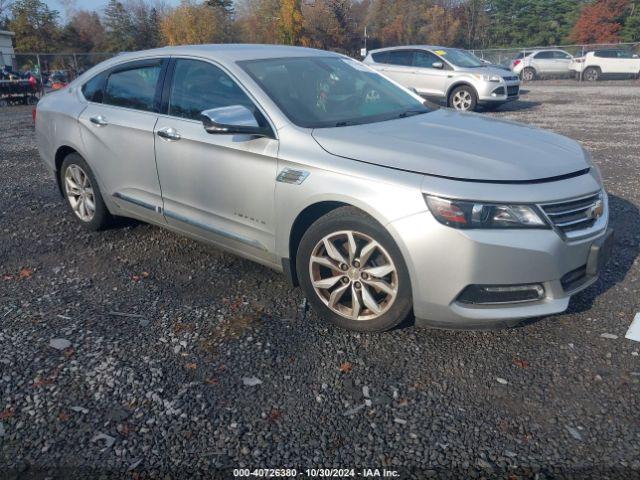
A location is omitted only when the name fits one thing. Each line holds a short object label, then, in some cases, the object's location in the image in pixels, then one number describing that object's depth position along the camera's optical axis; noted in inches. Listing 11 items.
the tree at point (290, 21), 2288.4
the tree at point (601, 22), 2027.6
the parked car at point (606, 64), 1048.8
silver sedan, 114.3
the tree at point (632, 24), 1977.1
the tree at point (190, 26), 2341.3
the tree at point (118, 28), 2237.7
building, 1725.0
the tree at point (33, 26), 2149.4
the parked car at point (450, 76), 553.0
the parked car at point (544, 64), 1101.7
